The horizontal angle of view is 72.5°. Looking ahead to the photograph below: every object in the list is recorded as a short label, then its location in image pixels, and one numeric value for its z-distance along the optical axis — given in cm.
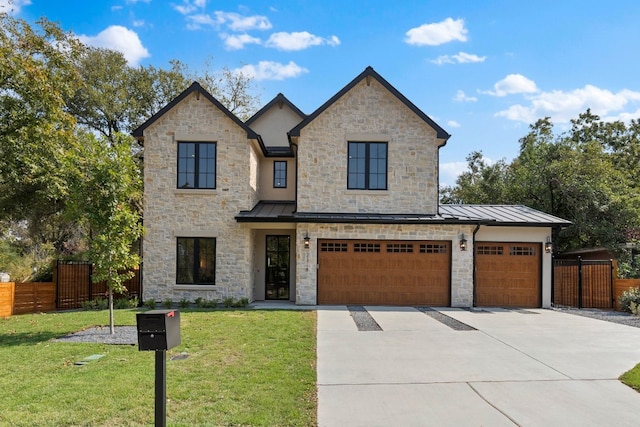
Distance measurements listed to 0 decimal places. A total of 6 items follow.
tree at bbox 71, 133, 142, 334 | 1023
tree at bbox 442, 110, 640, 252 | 2159
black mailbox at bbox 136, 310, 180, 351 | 421
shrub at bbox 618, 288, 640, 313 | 1495
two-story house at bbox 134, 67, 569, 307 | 1598
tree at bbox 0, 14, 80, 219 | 1461
